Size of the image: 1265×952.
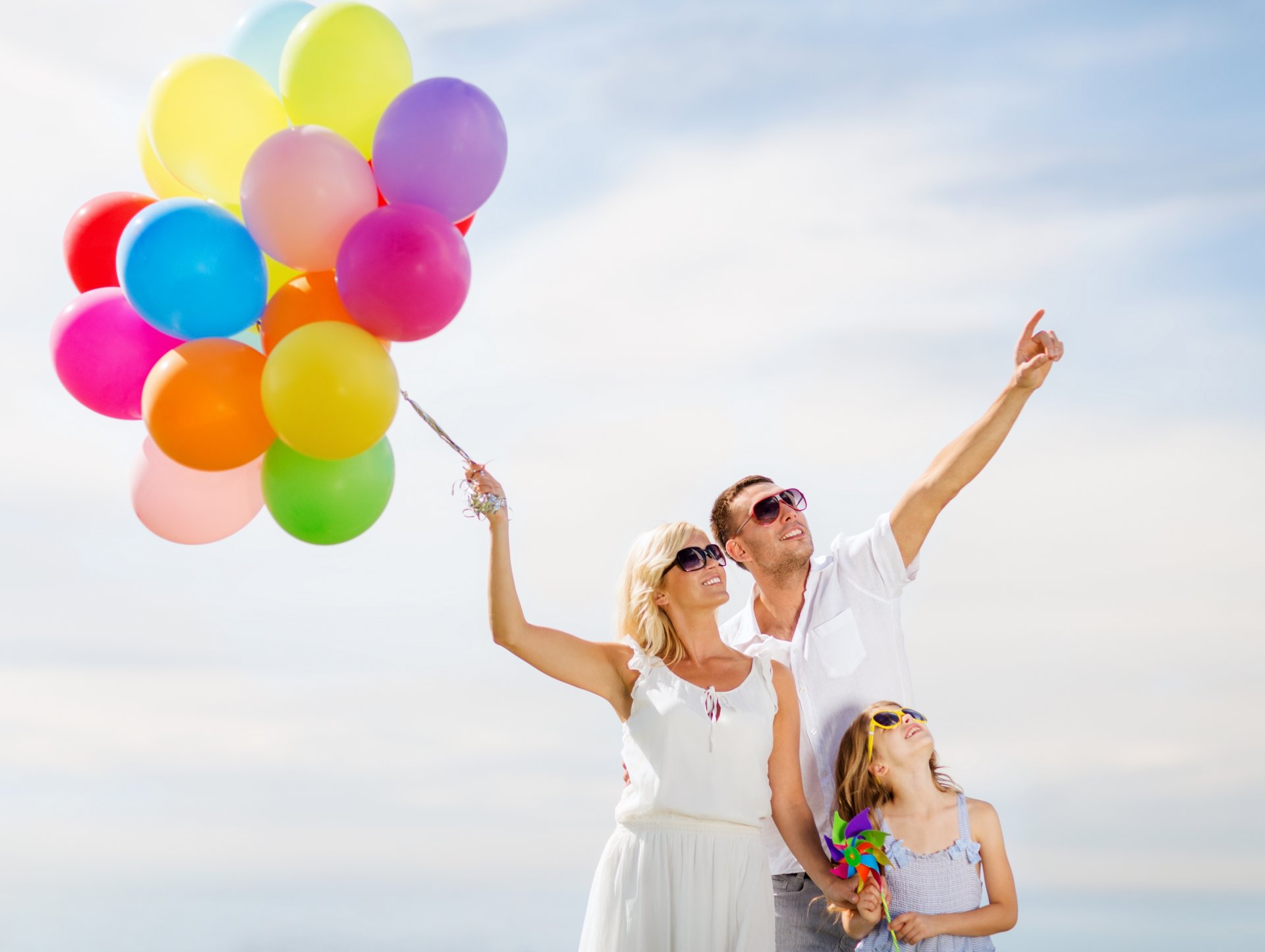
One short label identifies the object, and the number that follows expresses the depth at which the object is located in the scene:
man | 4.57
